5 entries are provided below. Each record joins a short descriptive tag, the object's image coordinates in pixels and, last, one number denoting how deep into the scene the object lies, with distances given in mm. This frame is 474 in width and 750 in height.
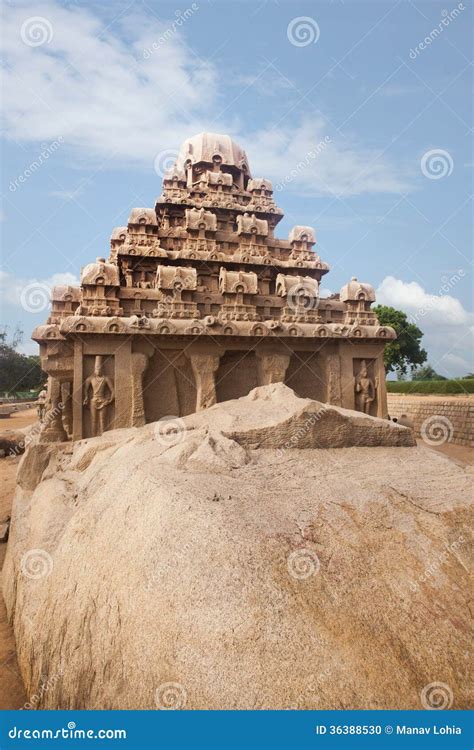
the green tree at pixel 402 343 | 41625
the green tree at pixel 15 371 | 43938
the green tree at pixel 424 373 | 42759
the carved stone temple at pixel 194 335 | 8984
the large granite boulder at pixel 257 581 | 2525
